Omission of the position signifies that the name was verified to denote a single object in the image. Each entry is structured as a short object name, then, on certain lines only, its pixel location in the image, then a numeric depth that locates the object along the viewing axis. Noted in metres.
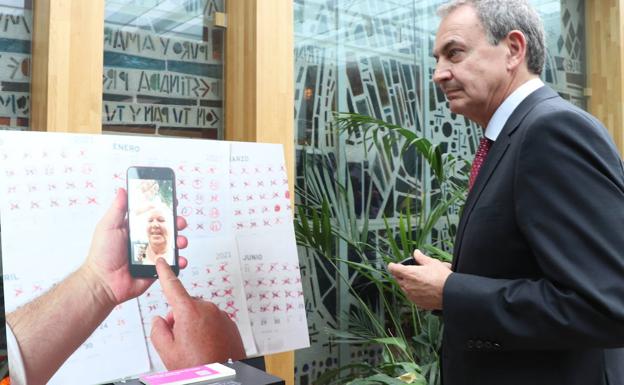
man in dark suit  1.15
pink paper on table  1.51
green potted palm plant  2.77
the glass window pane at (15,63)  2.19
